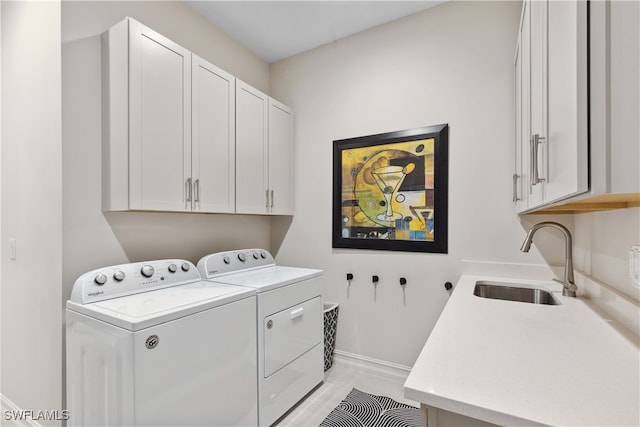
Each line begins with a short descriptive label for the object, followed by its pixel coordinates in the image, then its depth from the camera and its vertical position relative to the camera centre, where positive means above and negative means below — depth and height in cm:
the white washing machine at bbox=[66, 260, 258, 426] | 124 -61
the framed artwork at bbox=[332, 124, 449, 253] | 226 +17
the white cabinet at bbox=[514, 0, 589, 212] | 67 +31
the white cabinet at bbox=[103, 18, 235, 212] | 166 +51
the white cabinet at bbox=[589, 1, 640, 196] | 59 +23
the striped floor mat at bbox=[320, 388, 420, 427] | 188 -126
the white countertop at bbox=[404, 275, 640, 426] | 62 -39
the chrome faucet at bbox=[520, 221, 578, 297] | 157 -22
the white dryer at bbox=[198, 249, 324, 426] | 178 -71
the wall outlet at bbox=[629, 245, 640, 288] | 96 -17
